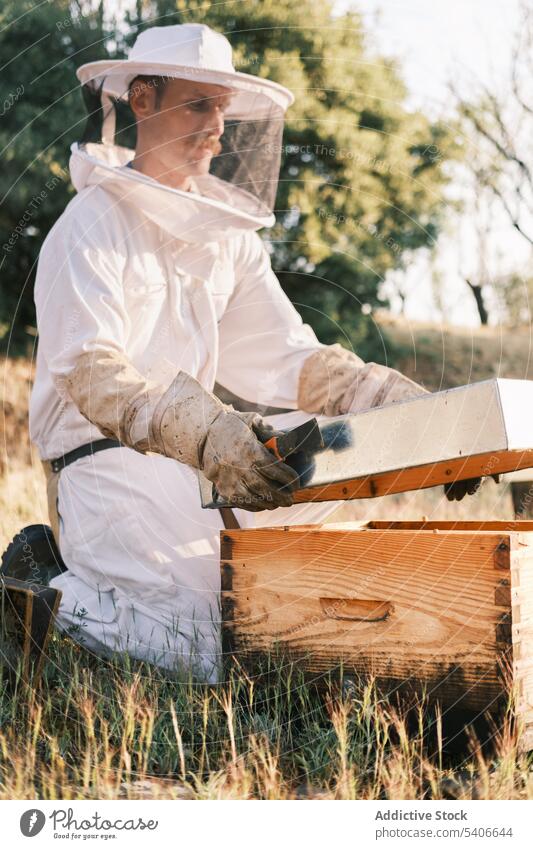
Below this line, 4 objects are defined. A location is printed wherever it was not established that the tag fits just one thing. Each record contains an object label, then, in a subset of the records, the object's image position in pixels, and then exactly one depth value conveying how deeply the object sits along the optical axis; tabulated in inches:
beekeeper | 102.7
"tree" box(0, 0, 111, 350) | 292.2
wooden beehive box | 76.8
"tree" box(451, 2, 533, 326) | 175.8
